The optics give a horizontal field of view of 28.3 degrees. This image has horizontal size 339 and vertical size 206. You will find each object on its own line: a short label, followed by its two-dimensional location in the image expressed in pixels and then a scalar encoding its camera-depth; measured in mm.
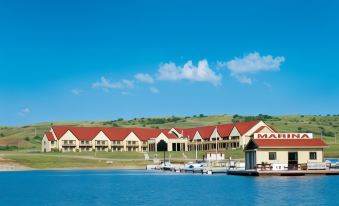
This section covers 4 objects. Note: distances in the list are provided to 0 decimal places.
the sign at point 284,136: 103562
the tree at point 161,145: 182125
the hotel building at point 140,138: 175250
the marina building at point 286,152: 100438
